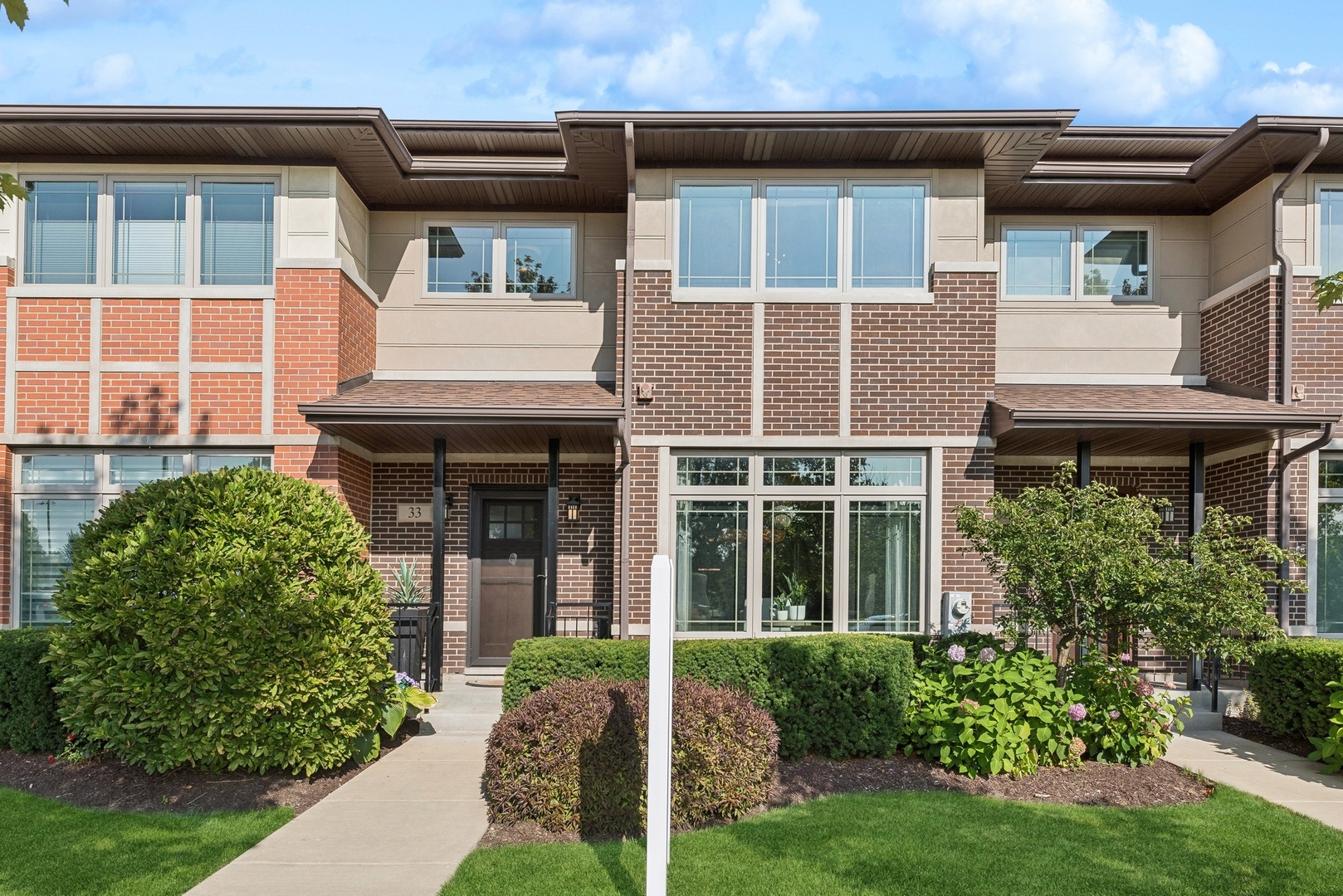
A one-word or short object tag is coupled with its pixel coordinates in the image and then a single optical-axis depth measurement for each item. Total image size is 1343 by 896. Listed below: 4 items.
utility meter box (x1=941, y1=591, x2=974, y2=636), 10.34
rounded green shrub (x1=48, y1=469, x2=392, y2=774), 7.26
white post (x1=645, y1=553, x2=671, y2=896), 4.18
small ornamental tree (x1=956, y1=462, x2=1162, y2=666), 7.77
